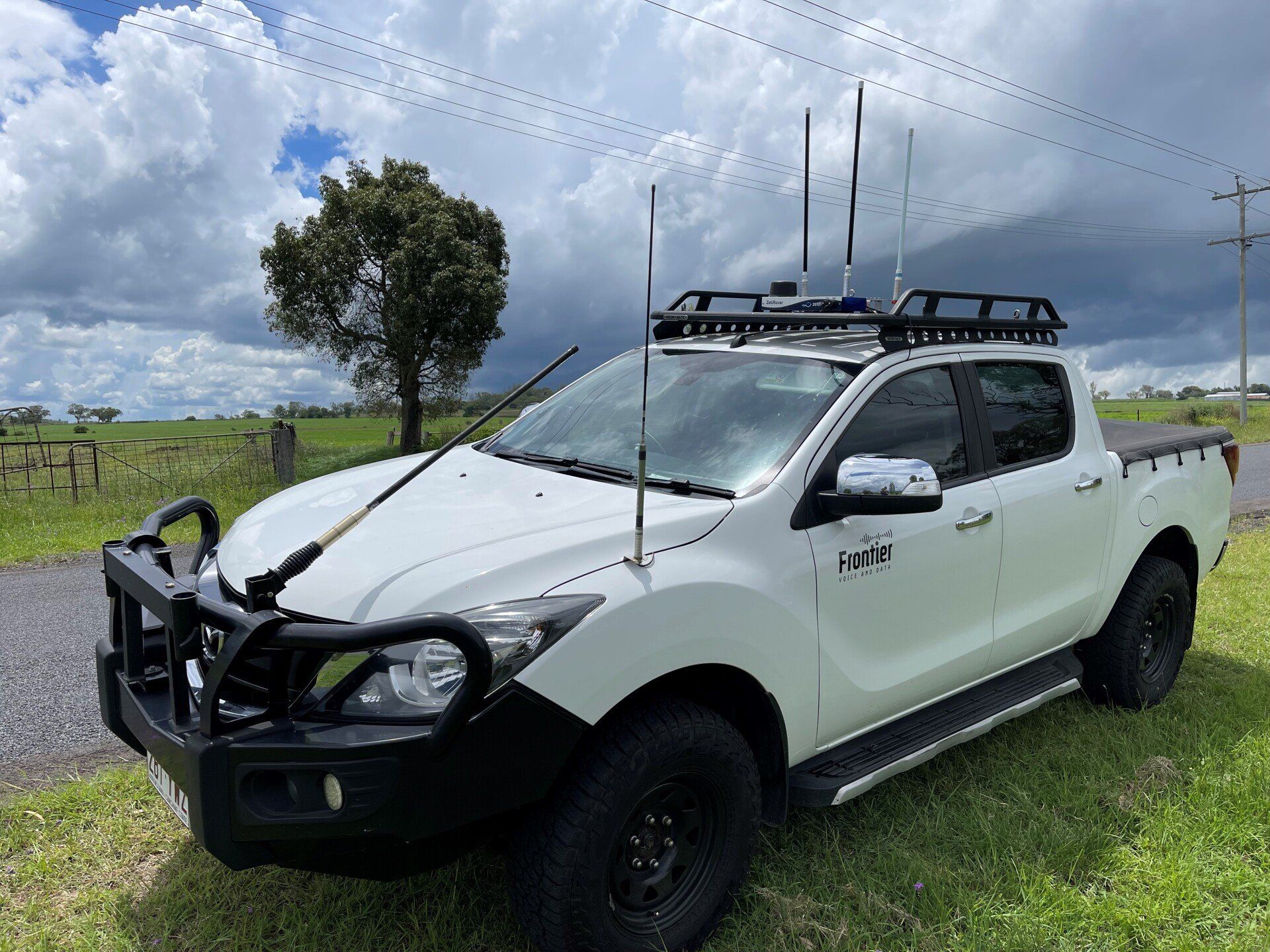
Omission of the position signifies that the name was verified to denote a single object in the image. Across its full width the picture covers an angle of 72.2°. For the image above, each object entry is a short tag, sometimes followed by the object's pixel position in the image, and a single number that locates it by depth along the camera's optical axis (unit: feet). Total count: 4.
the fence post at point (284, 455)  51.72
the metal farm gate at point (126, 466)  45.01
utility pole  109.29
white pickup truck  6.59
